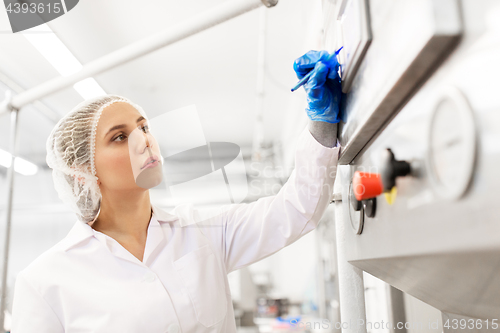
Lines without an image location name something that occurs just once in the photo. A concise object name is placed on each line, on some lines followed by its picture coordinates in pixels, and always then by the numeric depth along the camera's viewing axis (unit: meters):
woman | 0.85
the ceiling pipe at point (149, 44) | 0.94
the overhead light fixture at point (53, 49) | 2.01
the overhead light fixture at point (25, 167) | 2.86
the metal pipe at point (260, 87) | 2.18
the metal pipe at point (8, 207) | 1.37
